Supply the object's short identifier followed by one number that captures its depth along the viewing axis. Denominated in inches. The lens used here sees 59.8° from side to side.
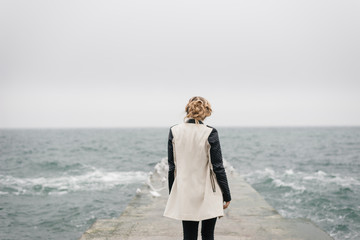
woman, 116.3
